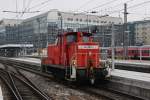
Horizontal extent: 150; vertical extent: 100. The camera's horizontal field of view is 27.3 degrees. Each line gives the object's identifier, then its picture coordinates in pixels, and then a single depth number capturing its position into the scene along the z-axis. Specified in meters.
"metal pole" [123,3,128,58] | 36.38
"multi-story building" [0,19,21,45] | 108.62
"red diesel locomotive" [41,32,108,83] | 16.75
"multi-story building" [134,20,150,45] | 92.44
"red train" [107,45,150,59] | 50.38
